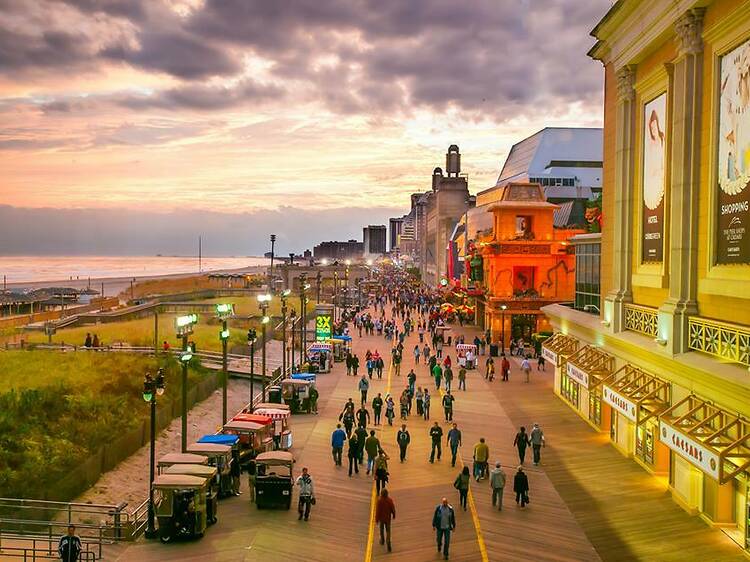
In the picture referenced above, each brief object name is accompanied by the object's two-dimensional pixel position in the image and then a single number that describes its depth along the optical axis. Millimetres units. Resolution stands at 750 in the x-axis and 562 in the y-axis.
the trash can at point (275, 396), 30469
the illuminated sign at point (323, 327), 49062
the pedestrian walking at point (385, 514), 15484
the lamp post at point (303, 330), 48656
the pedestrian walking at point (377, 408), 27625
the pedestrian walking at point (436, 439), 22156
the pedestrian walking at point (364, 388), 31031
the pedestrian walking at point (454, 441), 21859
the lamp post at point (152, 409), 16297
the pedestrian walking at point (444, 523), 14836
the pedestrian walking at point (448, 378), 33219
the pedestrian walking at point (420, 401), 28656
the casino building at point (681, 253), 15375
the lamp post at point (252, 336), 31391
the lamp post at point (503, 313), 55072
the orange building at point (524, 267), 56875
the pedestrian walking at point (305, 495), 17125
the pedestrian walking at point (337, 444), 22188
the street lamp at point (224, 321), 27062
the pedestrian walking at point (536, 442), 22125
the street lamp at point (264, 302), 35109
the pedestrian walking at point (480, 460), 20562
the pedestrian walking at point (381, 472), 19203
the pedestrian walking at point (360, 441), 21281
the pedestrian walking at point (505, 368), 38625
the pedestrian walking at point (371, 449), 21125
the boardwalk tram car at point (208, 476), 16797
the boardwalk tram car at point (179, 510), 15852
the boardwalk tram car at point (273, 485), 17969
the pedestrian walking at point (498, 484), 18062
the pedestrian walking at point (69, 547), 13906
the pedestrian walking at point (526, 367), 38875
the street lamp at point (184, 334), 21752
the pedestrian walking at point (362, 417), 24341
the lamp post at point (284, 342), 38569
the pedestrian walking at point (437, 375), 34844
